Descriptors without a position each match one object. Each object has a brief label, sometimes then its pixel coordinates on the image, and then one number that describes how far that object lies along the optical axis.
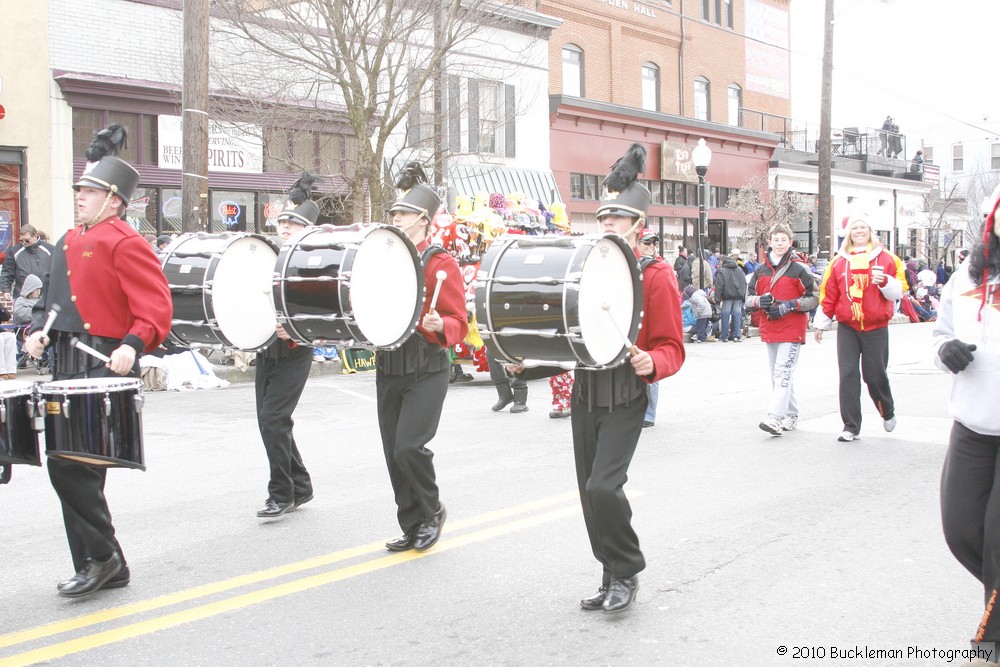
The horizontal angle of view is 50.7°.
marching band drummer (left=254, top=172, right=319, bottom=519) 6.72
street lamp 22.97
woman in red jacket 9.06
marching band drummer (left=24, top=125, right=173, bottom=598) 5.18
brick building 30.34
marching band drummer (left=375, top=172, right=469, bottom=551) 5.91
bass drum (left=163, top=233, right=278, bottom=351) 6.18
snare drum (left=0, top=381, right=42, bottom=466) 4.92
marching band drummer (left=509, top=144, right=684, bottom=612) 4.83
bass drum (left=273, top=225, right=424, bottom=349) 5.68
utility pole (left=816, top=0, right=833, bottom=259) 26.19
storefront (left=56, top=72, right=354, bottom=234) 18.50
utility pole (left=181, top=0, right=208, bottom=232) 12.46
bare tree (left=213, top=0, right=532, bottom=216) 16.92
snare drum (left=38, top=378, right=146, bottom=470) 4.88
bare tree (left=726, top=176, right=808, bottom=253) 34.41
